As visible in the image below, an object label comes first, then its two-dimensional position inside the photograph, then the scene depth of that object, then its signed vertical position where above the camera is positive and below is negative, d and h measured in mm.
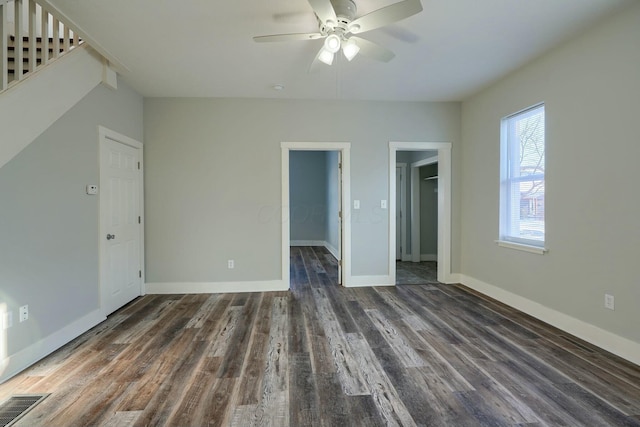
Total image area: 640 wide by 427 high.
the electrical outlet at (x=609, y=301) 2454 -780
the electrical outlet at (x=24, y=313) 2256 -787
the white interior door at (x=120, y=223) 3248 -163
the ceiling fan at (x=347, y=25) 1902 +1282
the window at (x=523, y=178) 3254 +349
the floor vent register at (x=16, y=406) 1711 -1201
